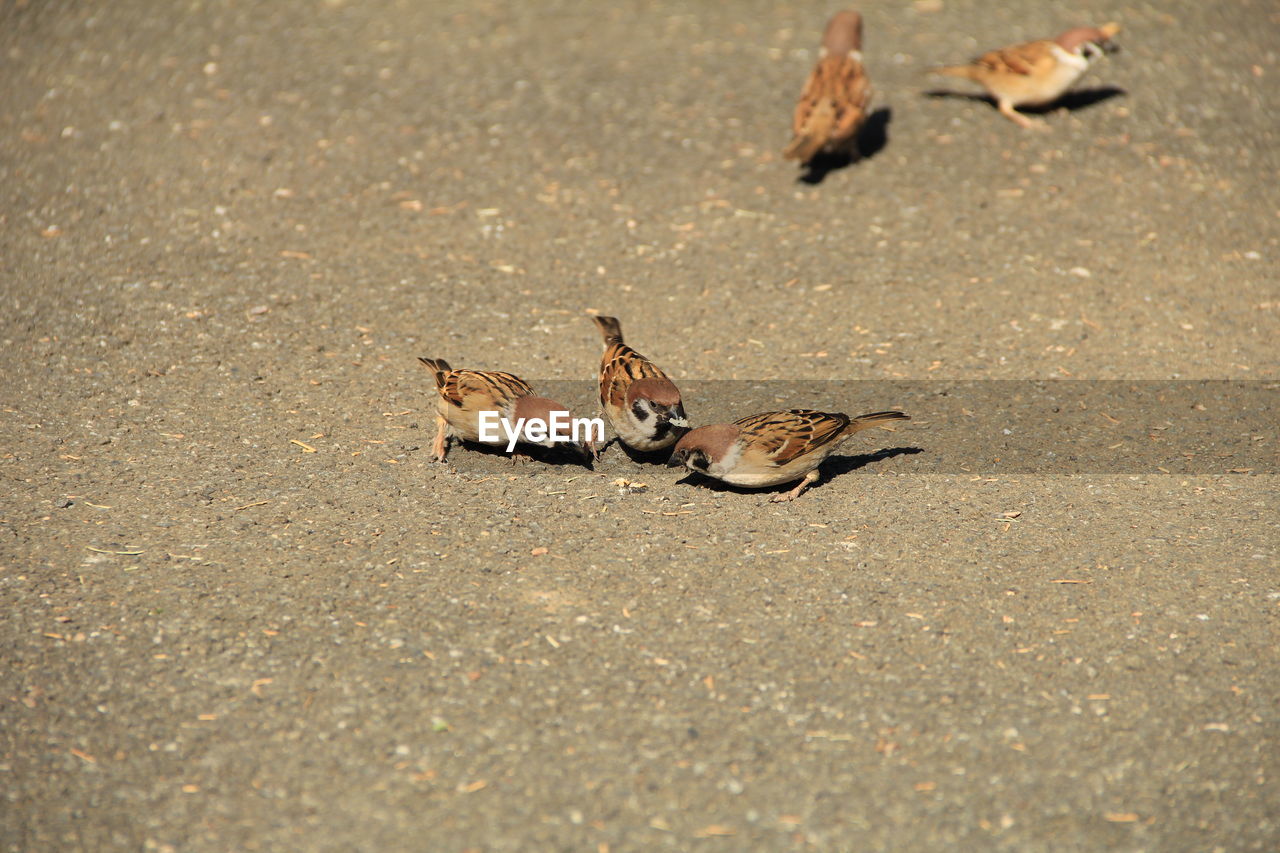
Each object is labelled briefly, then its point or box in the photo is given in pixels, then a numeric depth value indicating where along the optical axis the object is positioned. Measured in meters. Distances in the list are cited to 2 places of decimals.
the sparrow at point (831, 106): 16.33
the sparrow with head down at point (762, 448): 10.63
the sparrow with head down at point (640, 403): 10.93
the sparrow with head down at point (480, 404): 11.16
